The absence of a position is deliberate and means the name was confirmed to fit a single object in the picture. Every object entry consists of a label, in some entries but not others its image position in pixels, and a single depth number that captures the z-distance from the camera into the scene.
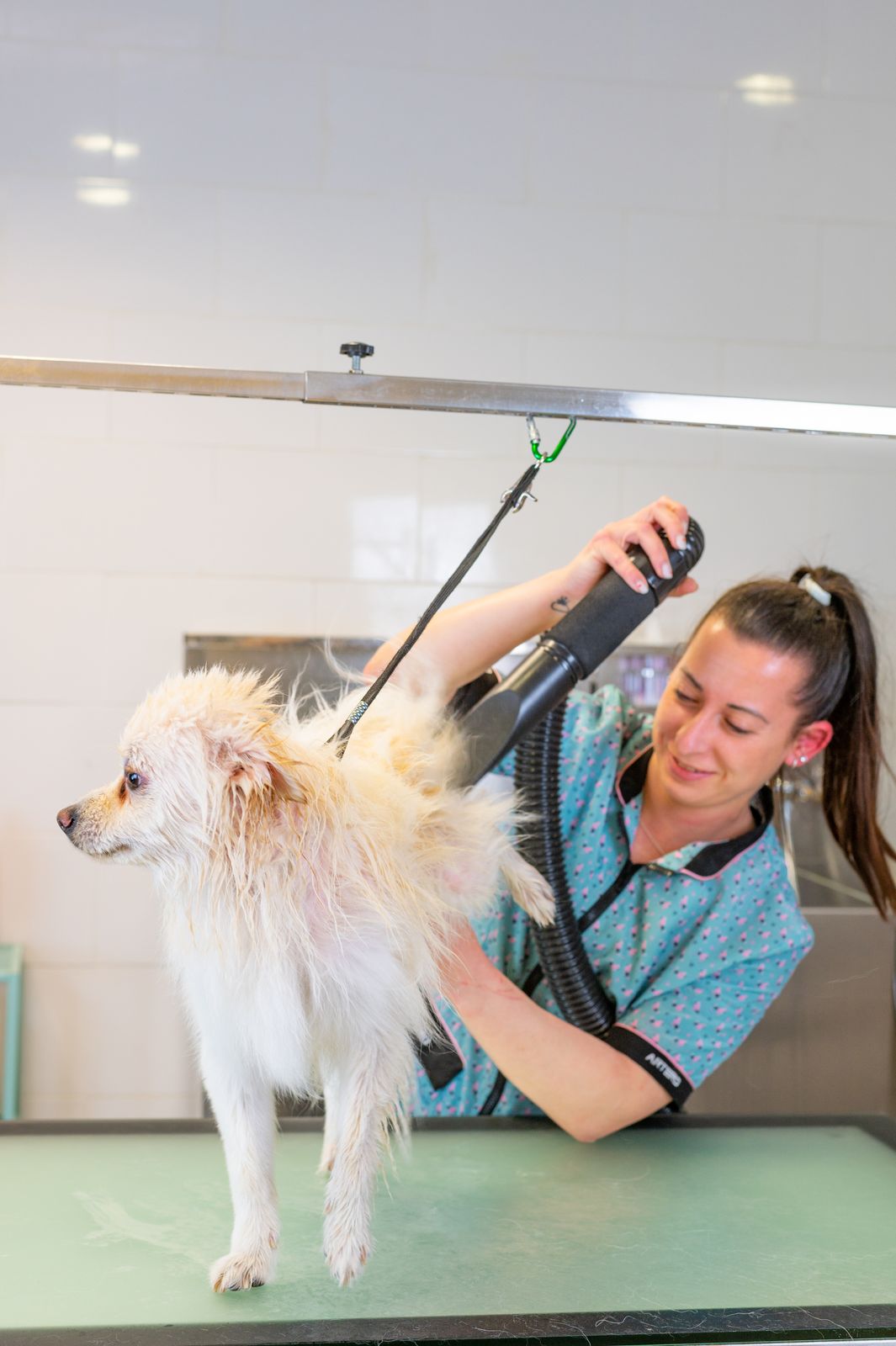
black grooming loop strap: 0.93
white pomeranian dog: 0.85
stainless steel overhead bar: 1.05
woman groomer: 1.28
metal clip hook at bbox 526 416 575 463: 1.06
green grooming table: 0.90
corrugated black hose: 1.41
